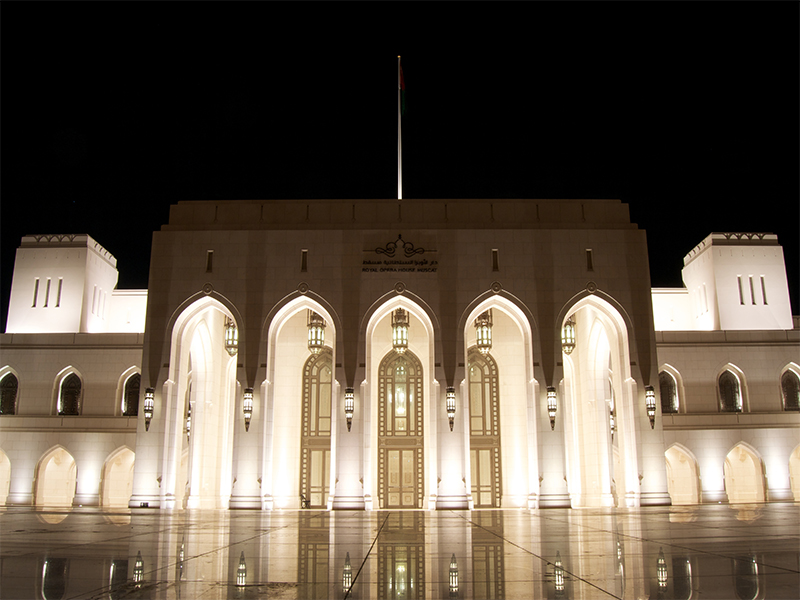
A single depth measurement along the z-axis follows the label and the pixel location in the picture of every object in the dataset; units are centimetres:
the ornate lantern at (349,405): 2619
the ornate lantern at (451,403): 2612
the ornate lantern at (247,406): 2659
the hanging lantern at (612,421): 3034
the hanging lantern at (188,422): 3015
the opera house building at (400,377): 2664
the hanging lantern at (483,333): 2869
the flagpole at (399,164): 3092
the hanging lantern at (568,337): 2855
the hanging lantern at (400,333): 2831
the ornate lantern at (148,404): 2678
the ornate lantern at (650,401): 2666
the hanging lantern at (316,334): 2859
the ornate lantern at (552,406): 2636
